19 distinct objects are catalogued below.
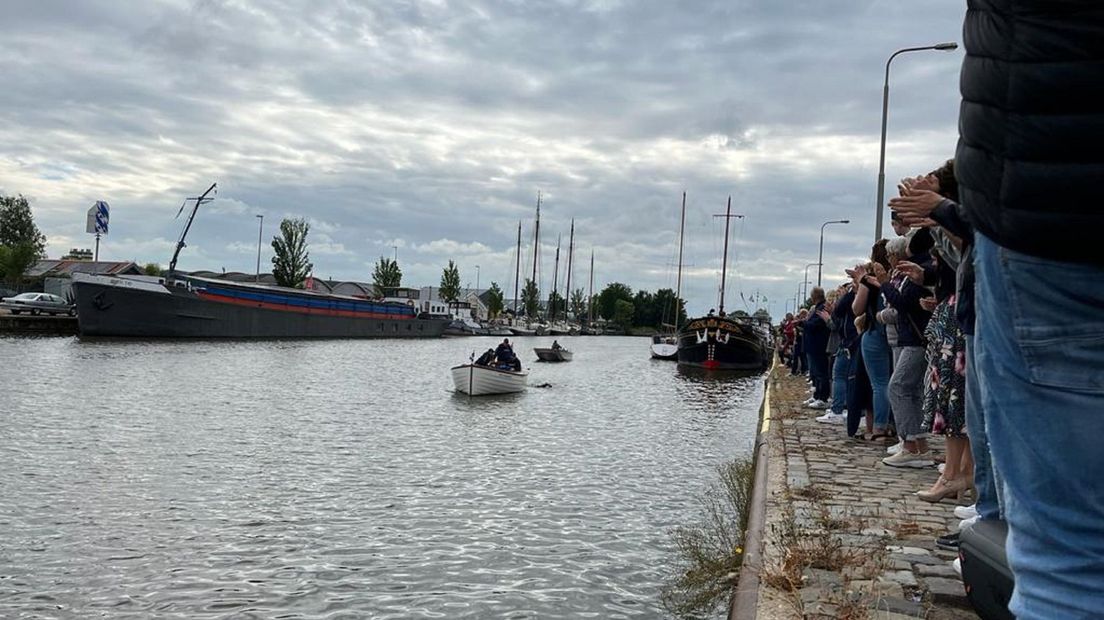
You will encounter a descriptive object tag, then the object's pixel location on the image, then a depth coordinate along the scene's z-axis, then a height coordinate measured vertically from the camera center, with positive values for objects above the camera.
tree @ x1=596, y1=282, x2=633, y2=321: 165.25 +4.78
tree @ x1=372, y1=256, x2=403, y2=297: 129.75 +4.86
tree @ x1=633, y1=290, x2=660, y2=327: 165.25 +2.16
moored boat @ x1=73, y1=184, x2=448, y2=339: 50.59 -0.73
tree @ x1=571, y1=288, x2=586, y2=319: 154.38 +2.86
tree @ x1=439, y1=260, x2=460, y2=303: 130.25 +4.17
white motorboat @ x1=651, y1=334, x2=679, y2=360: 57.19 -1.54
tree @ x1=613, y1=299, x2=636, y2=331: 153.75 +1.58
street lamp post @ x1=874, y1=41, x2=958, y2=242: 21.33 +3.97
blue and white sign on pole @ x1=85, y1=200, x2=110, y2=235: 67.06 +5.55
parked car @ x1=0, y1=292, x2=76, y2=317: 48.66 -0.95
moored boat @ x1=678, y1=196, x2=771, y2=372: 43.12 -0.76
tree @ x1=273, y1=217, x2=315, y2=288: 103.06 +5.43
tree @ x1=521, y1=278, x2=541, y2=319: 123.10 +2.64
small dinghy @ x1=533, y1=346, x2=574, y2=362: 50.03 -2.04
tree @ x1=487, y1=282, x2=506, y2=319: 140.62 +2.30
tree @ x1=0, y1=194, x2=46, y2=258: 90.81 +6.40
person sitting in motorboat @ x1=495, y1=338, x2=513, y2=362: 27.89 -1.16
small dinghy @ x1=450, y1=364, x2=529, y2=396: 25.48 -1.90
